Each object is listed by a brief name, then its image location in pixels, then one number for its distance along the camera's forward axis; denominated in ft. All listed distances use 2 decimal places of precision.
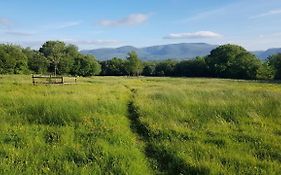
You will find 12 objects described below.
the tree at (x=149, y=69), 278.42
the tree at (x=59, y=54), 234.82
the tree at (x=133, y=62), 254.37
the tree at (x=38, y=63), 236.38
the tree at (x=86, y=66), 244.82
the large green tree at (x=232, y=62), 203.74
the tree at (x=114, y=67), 269.49
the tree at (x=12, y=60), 213.99
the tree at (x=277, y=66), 197.74
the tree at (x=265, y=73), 201.34
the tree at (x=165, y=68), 261.81
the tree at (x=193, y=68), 234.58
